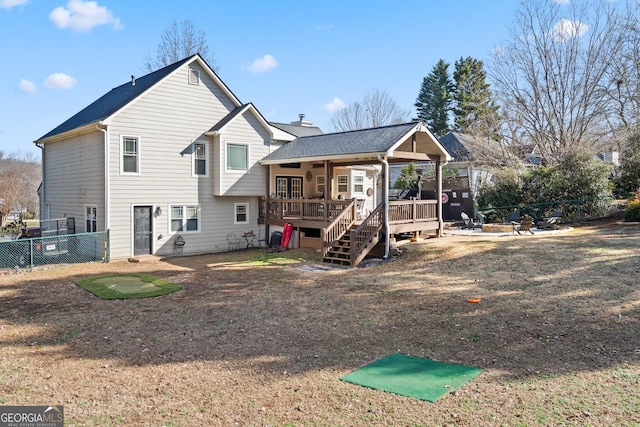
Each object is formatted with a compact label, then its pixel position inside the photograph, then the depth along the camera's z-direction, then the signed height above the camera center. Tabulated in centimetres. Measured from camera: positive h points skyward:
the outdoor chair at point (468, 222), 2038 -49
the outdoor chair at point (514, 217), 1962 -27
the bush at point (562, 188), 1997 +105
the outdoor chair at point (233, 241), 1881 -115
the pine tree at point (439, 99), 5425 +1406
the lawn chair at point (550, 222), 1831 -49
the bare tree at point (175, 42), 3192 +1261
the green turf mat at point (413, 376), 515 -208
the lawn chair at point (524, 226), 1709 -59
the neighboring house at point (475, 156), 2761 +361
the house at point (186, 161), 1587 +211
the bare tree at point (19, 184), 3234 +277
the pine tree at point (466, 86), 4106 +1382
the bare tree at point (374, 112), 5106 +1181
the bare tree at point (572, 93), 2362 +658
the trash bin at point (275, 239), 1850 -107
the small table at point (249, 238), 1914 -105
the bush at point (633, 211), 1692 -6
